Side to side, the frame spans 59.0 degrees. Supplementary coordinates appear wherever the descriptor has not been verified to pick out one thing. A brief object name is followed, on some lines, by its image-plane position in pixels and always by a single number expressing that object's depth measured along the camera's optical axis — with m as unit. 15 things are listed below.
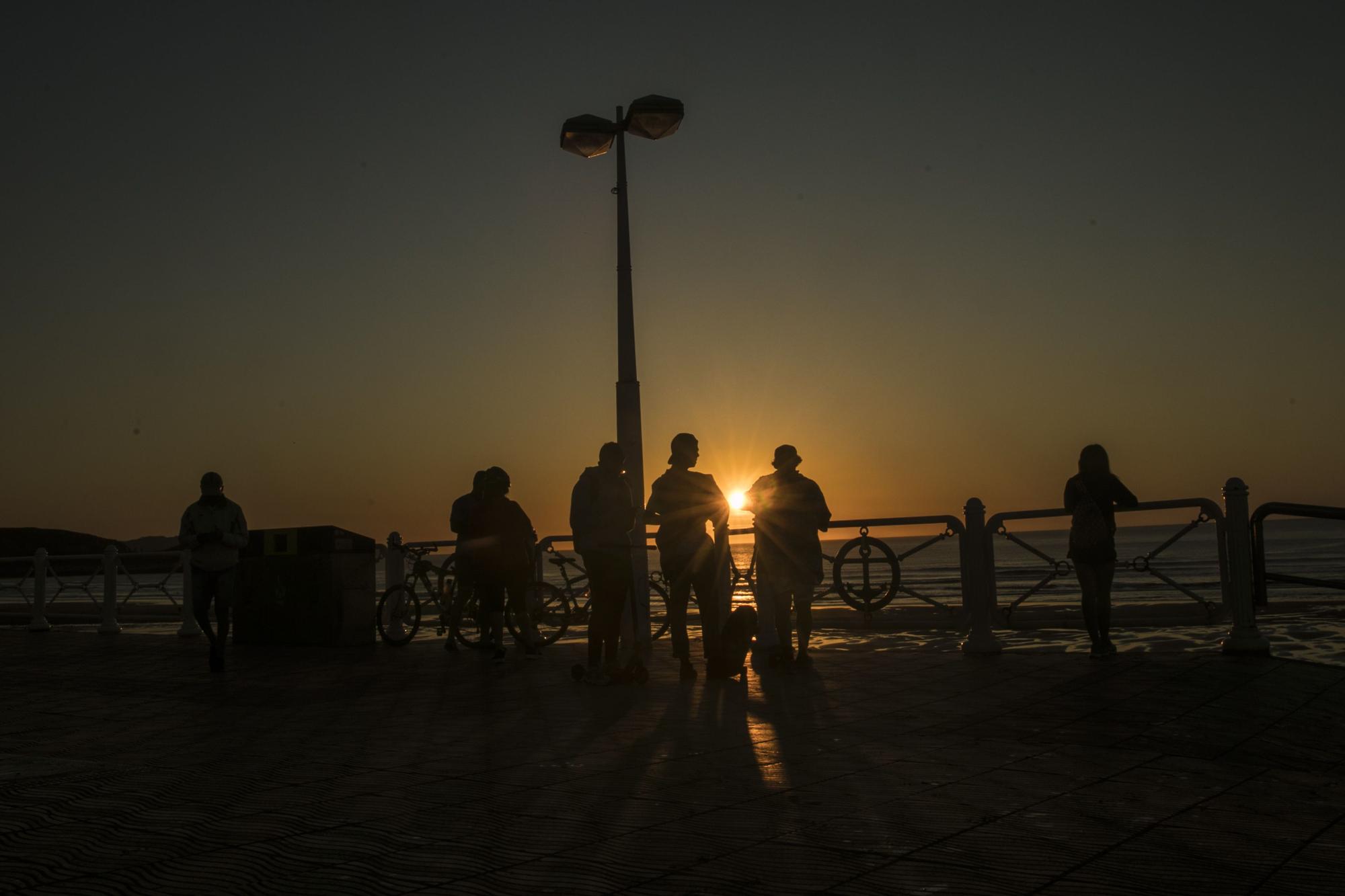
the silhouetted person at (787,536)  9.49
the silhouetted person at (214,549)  10.71
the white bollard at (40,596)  17.95
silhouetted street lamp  11.01
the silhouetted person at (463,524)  11.69
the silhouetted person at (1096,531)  9.56
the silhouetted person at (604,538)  9.04
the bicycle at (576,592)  12.77
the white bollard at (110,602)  16.45
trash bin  13.34
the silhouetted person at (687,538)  8.99
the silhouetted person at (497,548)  10.89
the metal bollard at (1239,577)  9.23
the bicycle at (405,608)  13.27
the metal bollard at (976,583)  10.23
